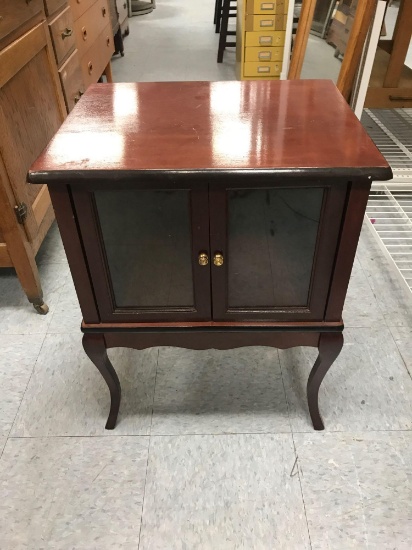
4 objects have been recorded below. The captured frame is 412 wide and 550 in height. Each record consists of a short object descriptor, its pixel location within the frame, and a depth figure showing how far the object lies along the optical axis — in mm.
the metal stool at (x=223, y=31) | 3666
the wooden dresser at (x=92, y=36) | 2234
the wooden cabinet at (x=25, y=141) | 1326
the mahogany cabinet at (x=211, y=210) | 755
